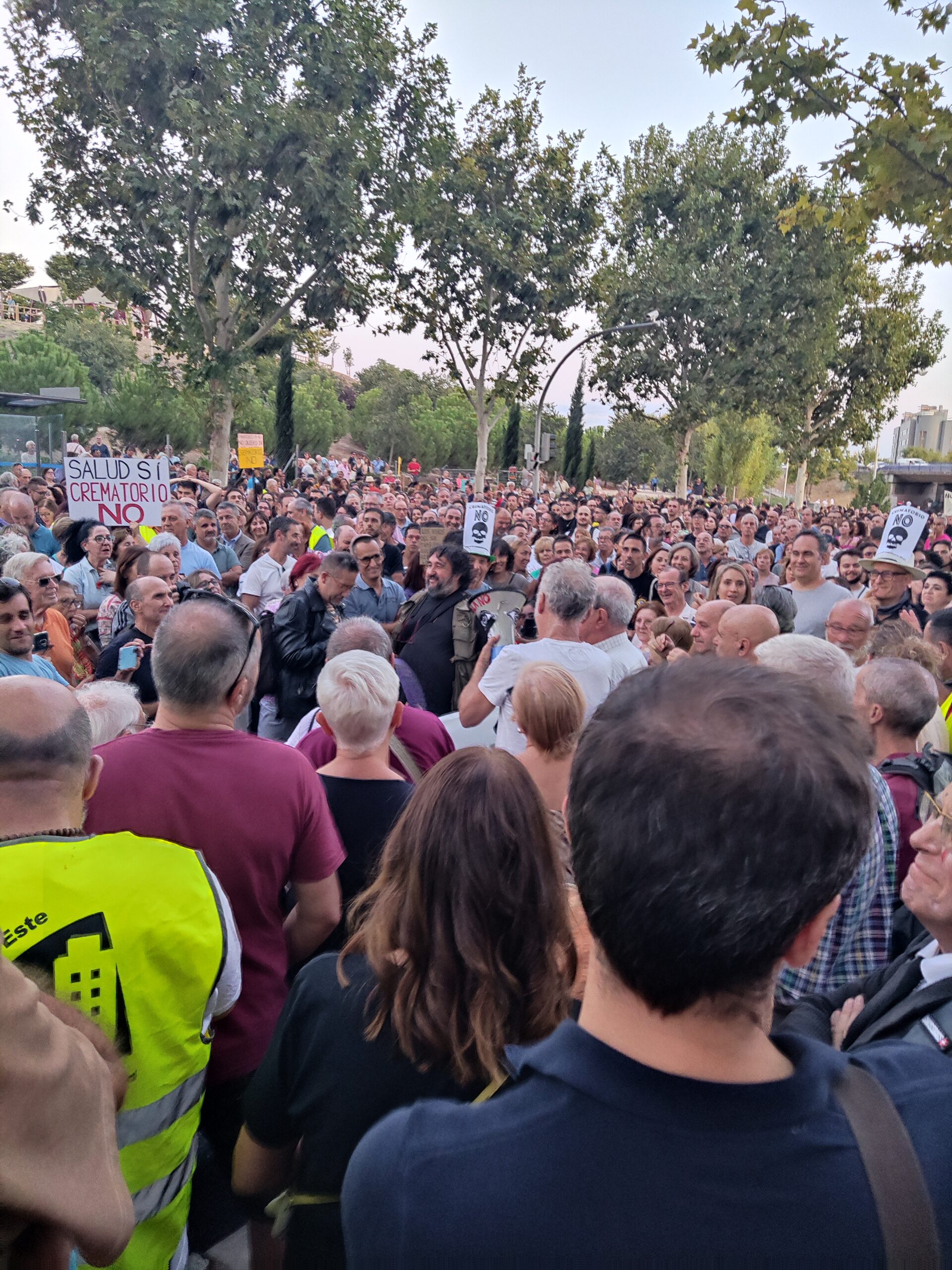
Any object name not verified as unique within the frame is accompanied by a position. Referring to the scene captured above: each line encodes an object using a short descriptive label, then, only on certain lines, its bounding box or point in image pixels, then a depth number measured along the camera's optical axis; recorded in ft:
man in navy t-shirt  2.57
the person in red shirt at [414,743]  10.99
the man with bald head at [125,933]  5.68
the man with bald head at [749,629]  13.93
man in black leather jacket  16.62
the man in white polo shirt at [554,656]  13.07
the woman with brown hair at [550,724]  9.72
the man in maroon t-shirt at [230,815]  7.60
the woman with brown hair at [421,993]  5.15
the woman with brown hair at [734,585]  20.27
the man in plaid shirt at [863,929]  8.11
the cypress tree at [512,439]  159.84
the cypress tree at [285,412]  151.64
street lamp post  75.00
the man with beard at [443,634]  18.39
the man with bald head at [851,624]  16.70
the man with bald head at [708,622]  16.55
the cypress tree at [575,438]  174.60
